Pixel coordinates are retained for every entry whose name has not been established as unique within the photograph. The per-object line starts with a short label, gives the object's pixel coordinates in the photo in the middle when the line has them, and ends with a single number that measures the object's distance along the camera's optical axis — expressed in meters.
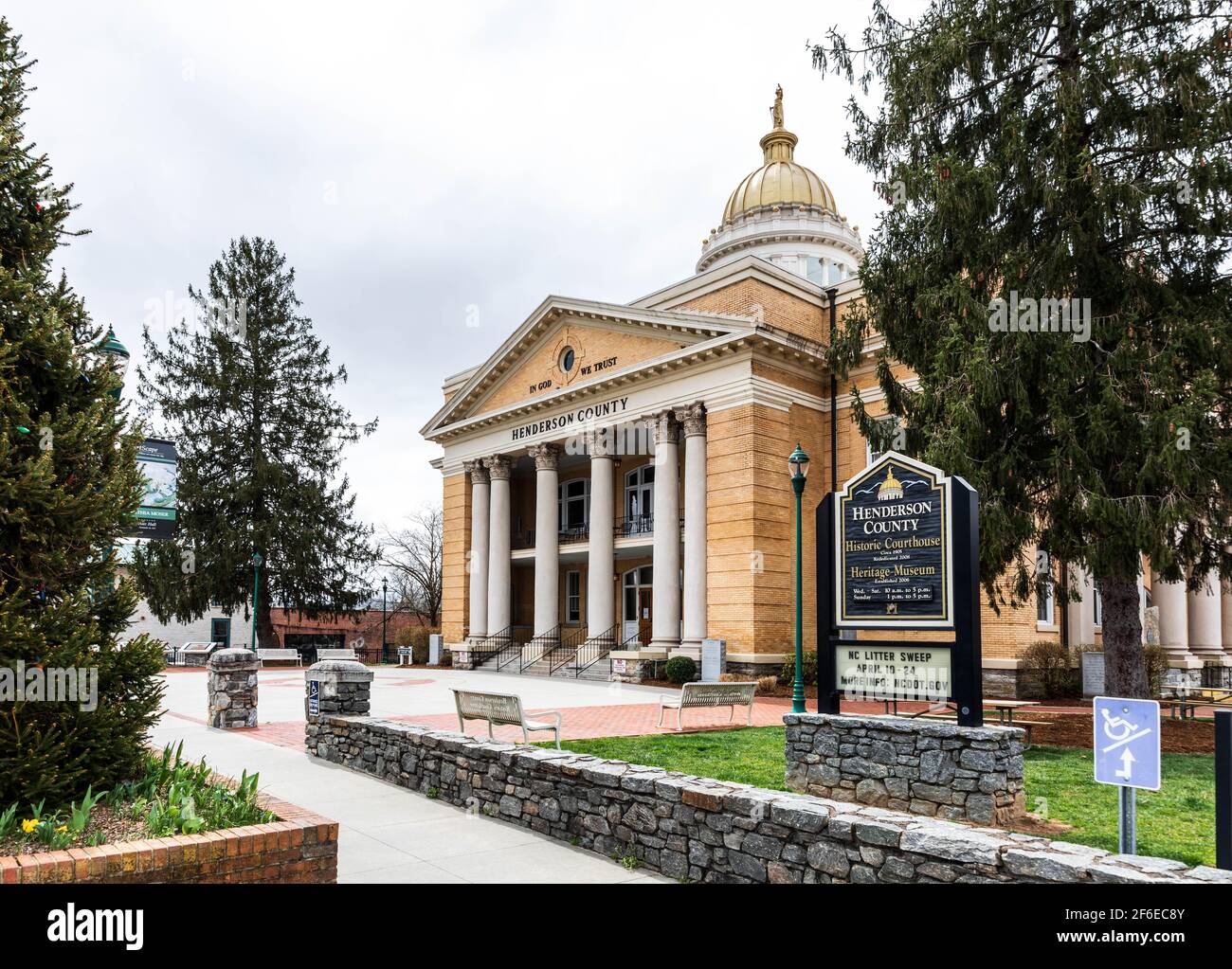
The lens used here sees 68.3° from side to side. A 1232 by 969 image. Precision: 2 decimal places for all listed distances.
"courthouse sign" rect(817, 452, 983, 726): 8.21
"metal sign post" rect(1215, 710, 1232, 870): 4.71
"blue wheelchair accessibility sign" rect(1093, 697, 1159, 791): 5.19
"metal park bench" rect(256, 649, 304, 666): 38.53
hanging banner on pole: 11.27
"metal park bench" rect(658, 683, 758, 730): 14.73
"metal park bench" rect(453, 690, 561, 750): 10.71
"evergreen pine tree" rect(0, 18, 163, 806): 5.29
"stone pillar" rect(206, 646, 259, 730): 14.52
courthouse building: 26.52
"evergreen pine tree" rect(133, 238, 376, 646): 41.25
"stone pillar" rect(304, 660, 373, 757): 11.48
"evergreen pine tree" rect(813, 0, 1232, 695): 13.42
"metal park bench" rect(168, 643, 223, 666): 39.87
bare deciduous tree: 64.56
